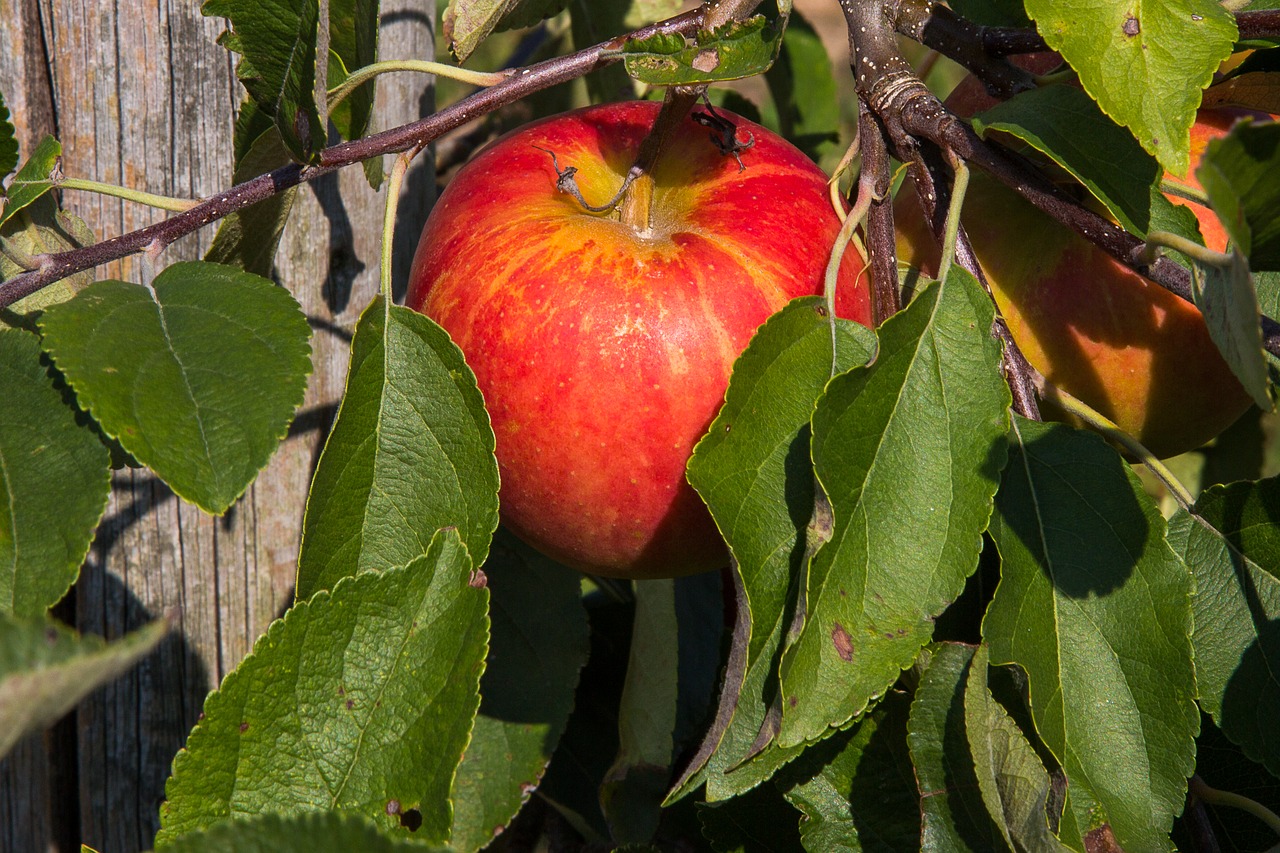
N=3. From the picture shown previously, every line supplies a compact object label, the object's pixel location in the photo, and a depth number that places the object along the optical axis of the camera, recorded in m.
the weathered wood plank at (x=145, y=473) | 1.04
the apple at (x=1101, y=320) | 1.01
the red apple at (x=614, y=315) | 0.98
